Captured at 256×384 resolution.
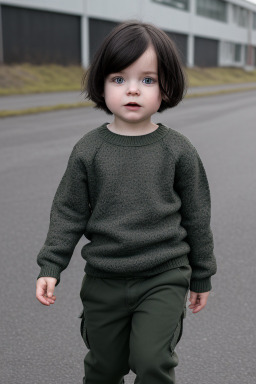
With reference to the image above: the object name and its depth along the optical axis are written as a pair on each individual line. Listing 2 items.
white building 32.03
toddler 2.20
